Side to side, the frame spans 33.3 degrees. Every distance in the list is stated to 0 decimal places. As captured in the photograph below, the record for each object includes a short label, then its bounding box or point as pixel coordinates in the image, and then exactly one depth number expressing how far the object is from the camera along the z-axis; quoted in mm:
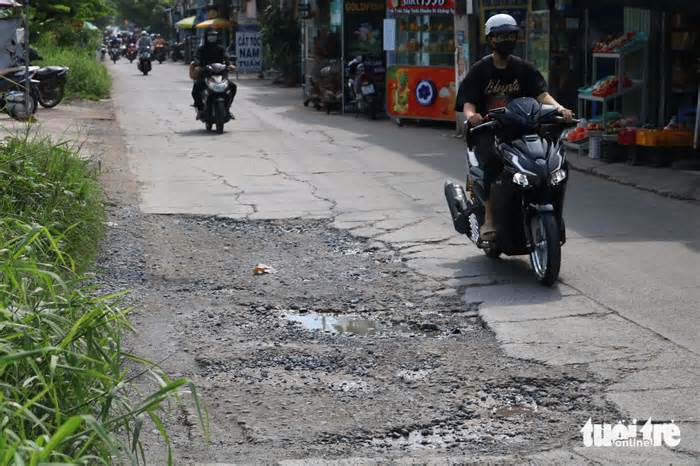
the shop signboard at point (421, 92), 21266
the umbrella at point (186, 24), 65644
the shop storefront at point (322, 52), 26155
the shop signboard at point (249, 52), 44250
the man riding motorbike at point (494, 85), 8414
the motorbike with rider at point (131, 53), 69000
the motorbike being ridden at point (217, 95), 19875
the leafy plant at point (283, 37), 37375
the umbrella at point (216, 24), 53438
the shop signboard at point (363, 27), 25703
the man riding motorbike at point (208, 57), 20266
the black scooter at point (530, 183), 7852
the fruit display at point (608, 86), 15562
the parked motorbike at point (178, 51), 69812
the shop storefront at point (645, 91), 14172
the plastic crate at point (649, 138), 14031
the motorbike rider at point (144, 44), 48038
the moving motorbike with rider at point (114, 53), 67500
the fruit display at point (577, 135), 15859
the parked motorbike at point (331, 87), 25906
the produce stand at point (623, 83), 15523
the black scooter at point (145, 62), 47594
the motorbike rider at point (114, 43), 68875
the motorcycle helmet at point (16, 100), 19028
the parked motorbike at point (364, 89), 23656
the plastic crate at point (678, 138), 13969
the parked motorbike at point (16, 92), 19328
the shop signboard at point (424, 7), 21203
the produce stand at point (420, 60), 21375
